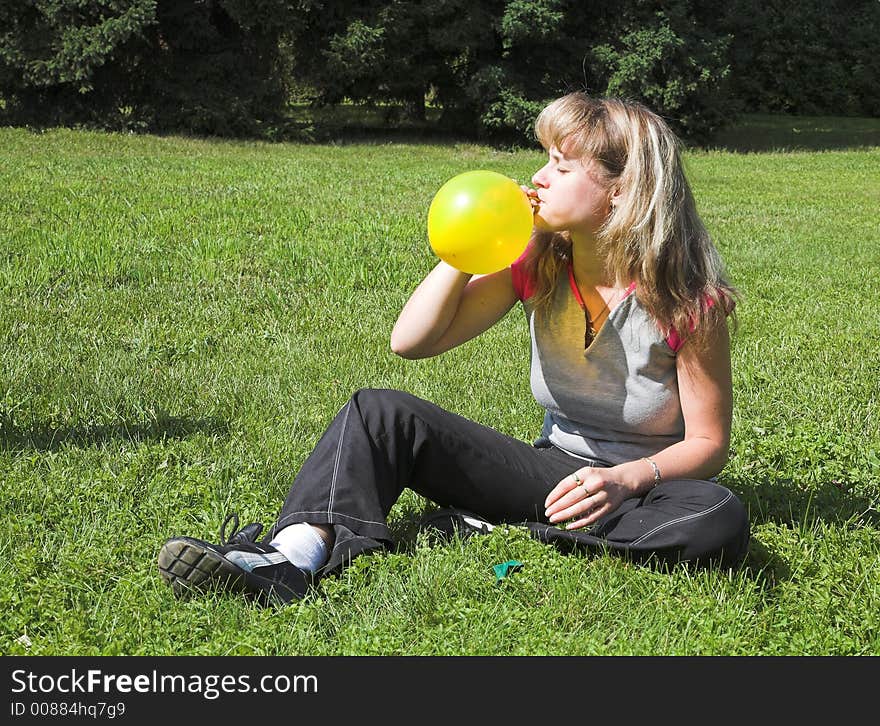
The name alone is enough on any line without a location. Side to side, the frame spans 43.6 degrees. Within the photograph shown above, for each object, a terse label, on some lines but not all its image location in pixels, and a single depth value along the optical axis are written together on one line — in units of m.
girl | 3.16
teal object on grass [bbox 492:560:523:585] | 3.25
